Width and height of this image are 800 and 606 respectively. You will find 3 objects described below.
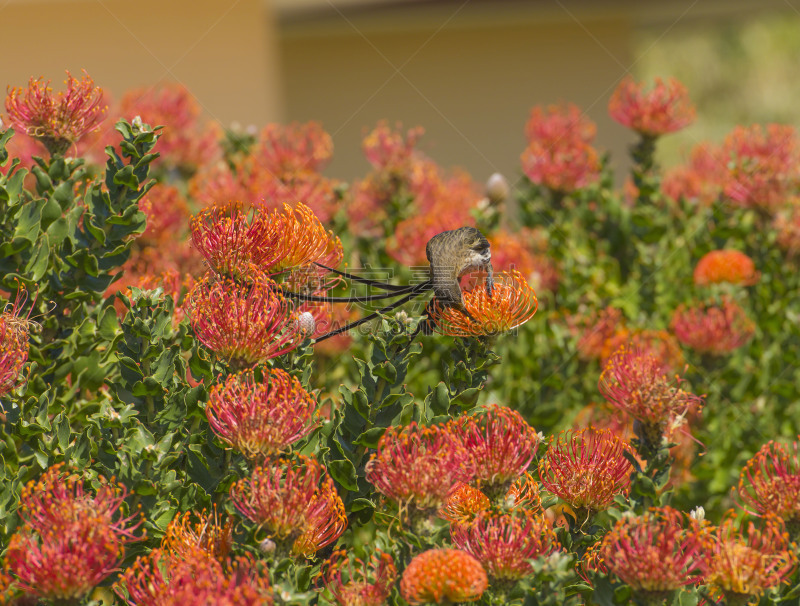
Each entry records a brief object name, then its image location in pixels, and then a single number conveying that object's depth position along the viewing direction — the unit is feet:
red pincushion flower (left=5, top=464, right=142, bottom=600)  11.69
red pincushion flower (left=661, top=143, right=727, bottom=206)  18.90
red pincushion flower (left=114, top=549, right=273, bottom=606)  11.62
